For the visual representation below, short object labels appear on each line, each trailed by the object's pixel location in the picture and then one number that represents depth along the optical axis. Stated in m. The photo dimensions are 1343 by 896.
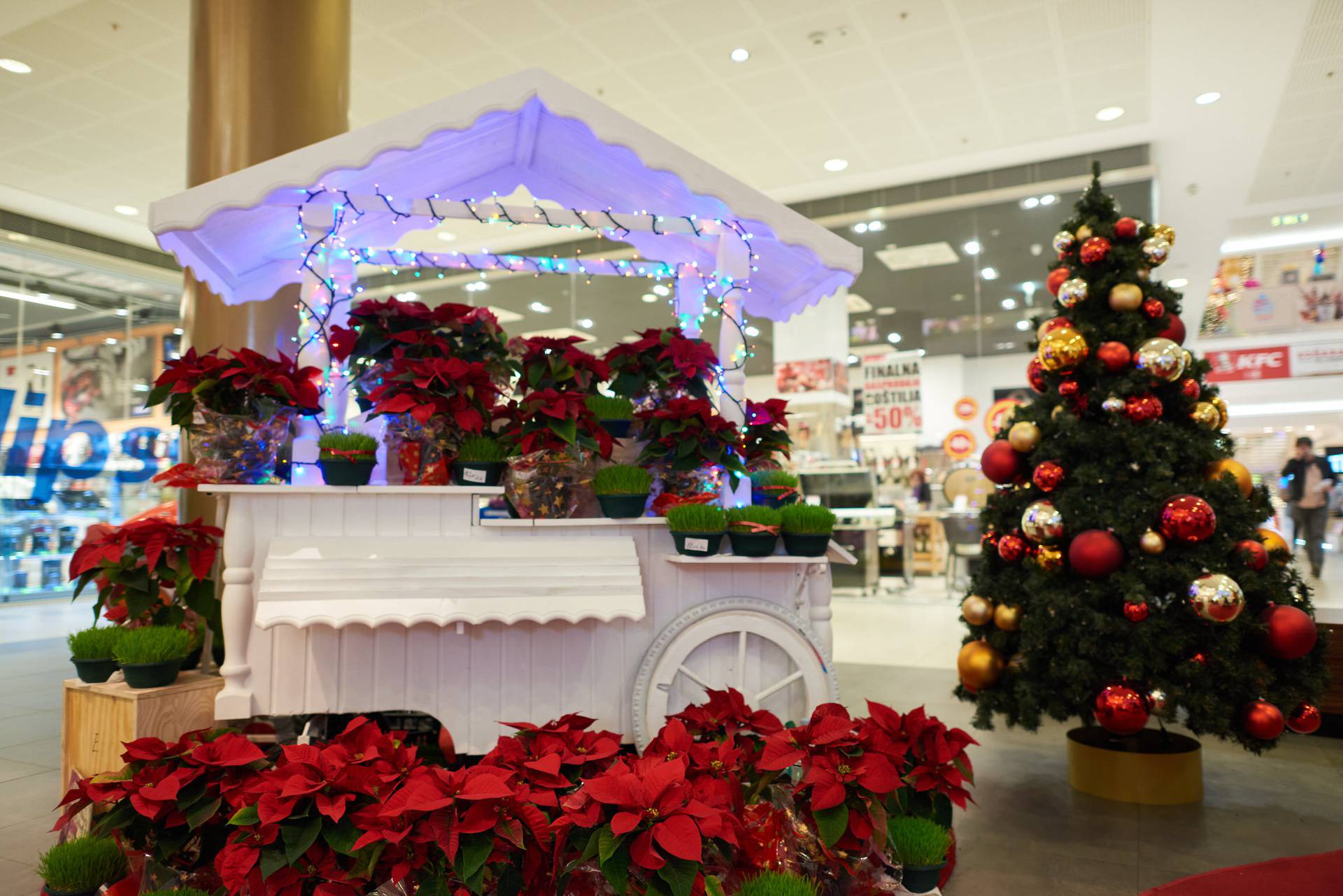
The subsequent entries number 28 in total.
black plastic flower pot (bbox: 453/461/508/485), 2.19
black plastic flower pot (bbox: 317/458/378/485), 2.13
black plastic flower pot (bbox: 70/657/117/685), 2.38
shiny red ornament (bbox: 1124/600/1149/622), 2.54
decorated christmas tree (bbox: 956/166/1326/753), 2.51
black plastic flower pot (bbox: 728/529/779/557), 2.14
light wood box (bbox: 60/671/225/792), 2.22
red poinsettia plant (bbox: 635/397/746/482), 2.28
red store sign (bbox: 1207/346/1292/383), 10.63
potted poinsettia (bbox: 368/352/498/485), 2.16
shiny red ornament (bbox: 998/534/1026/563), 2.89
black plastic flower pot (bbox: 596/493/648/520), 2.21
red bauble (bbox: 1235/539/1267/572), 2.56
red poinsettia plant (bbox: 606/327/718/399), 2.43
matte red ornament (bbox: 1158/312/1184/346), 2.87
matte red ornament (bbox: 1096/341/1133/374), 2.78
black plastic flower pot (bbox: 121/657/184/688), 2.27
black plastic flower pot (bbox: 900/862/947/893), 1.70
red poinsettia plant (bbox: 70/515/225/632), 2.39
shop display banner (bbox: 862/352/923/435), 7.73
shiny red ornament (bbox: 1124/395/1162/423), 2.73
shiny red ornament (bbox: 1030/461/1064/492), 2.83
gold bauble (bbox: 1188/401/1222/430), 2.78
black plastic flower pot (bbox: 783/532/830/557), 2.16
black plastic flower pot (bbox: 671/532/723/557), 2.12
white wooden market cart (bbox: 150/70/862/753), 2.02
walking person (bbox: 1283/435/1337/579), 7.09
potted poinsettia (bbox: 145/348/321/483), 2.18
